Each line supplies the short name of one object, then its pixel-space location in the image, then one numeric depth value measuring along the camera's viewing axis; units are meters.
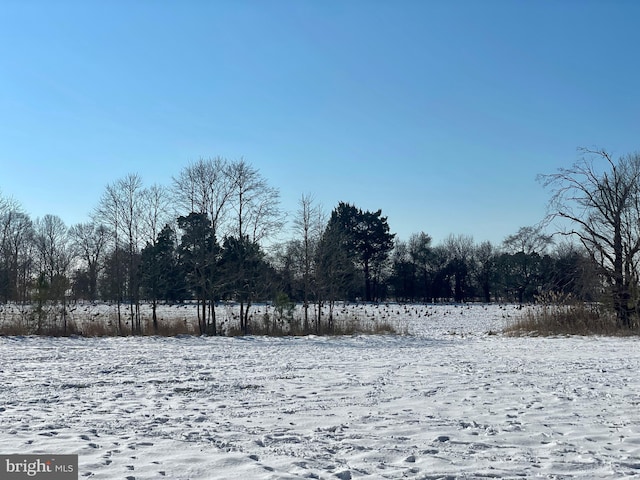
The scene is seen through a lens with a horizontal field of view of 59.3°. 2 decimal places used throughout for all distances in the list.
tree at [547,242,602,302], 22.72
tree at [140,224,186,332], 27.75
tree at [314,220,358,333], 25.97
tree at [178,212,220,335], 24.22
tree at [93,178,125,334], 26.77
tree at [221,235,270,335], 25.11
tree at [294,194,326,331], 26.83
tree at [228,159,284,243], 25.41
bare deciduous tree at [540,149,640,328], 22.52
